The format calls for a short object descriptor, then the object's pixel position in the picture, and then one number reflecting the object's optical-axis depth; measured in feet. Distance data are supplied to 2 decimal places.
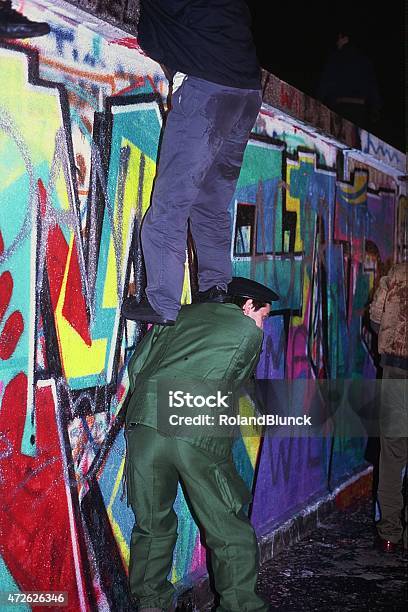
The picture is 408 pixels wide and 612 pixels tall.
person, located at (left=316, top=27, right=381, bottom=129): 29.76
